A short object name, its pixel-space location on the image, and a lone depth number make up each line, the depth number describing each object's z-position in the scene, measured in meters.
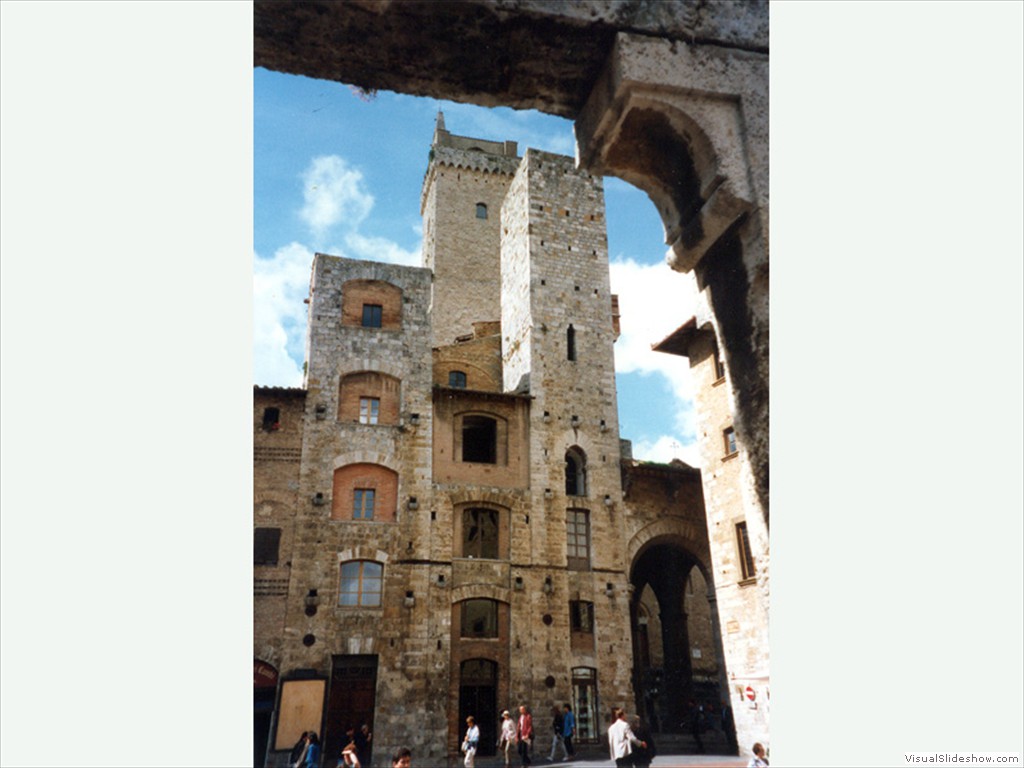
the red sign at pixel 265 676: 17.25
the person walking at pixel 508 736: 16.16
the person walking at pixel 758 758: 9.91
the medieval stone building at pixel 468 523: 18.02
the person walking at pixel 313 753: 15.42
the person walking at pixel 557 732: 17.91
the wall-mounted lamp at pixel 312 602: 18.12
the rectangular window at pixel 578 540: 20.62
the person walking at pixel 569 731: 18.03
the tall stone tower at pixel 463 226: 37.00
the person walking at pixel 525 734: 16.42
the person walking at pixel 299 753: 15.23
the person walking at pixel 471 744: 15.28
